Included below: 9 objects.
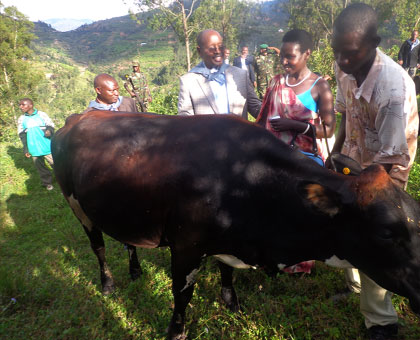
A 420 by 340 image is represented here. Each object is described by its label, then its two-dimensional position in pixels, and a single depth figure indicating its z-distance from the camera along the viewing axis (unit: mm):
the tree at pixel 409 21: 15802
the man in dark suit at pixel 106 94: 3705
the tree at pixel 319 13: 31538
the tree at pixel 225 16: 19734
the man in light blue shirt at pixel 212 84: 3021
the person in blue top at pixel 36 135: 5934
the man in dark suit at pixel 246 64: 9406
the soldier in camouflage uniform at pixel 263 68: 9078
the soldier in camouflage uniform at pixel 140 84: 10042
